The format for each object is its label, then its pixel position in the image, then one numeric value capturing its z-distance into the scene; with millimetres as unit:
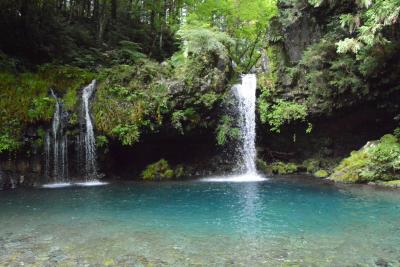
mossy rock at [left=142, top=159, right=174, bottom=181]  19828
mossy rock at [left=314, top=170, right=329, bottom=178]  19453
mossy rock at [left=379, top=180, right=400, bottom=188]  15305
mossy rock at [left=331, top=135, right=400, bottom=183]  16156
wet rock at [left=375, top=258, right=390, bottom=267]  6738
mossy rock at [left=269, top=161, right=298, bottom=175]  21195
